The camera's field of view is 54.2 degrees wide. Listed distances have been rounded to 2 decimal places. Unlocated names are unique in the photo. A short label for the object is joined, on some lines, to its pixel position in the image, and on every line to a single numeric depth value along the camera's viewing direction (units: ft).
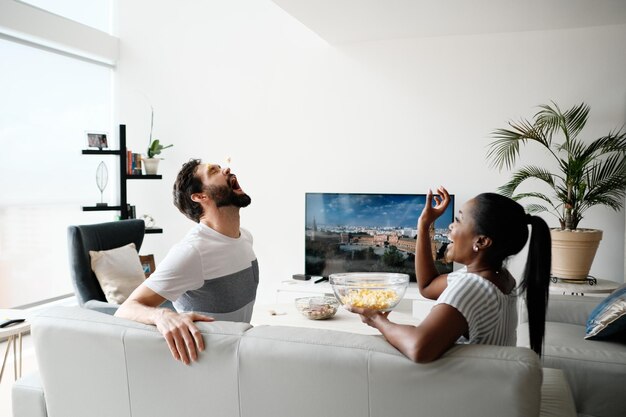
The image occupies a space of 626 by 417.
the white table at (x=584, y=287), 13.48
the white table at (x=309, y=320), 11.37
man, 5.57
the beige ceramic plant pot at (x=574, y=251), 13.89
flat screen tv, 16.65
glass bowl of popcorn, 7.41
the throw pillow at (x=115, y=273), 12.93
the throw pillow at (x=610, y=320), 9.42
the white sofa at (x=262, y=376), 4.62
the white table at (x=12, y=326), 9.78
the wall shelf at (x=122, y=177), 17.84
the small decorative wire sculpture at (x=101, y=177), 17.94
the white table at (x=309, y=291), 16.26
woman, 5.13
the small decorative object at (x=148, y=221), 20.11
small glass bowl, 11.67
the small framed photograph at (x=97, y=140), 17.84
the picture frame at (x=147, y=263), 18.17
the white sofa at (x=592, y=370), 8.70
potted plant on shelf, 19.07
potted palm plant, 14.06
